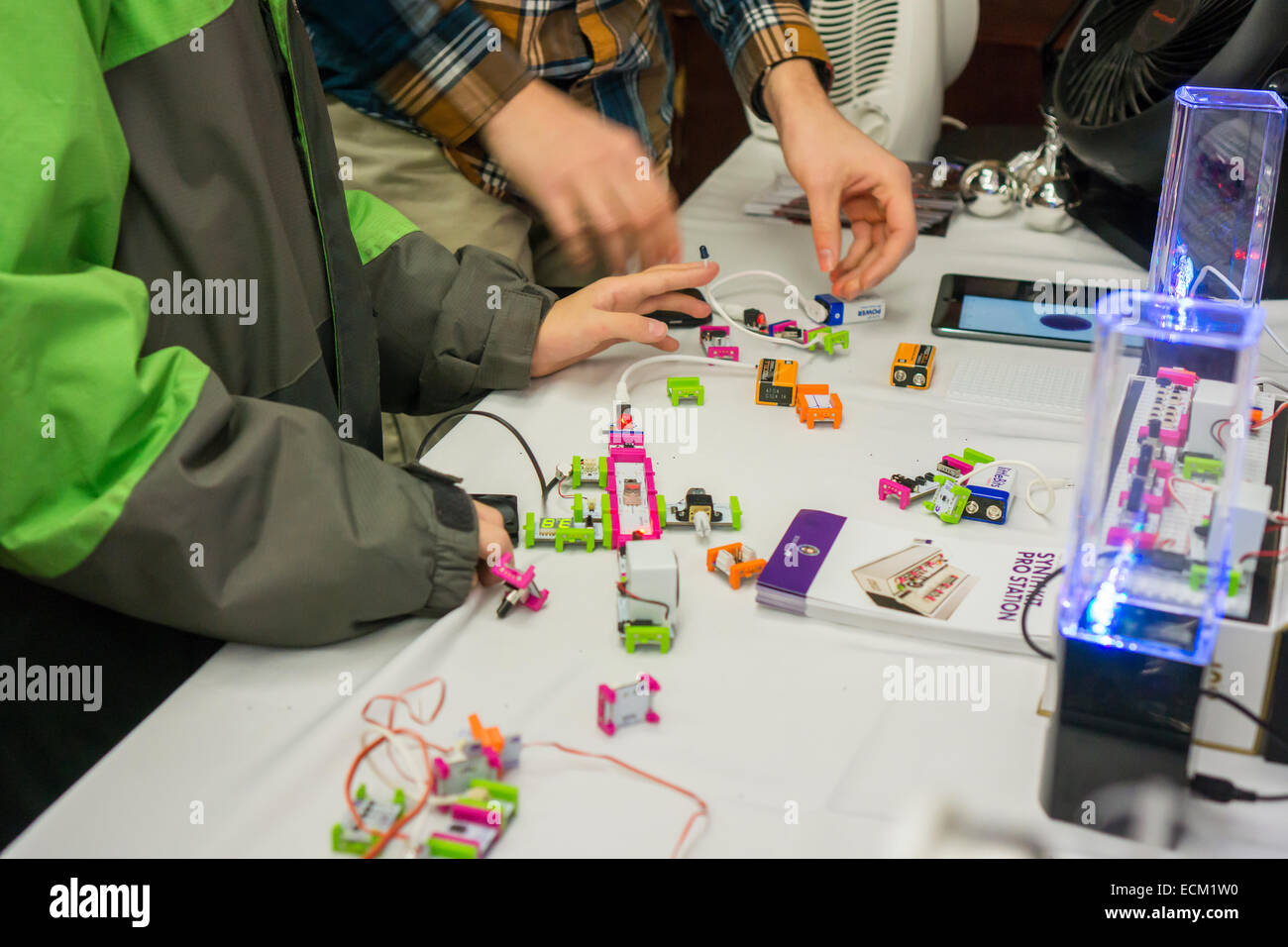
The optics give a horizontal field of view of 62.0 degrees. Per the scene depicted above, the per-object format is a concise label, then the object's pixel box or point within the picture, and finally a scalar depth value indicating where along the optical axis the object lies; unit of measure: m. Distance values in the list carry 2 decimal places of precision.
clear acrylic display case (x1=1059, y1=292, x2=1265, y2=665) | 0.55
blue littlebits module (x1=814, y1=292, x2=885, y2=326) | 1.15
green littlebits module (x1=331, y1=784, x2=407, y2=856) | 0.58
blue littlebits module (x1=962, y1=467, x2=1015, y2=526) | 0.83
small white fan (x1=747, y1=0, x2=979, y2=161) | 1.54
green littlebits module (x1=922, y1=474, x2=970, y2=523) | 0.83
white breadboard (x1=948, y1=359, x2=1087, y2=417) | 0.99
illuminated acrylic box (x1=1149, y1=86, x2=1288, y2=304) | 0.99
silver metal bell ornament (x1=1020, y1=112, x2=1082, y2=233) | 1.35
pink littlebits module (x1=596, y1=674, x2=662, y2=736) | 0.65
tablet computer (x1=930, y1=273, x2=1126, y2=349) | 1.11
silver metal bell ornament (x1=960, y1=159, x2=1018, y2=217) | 1.39
